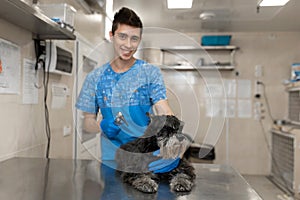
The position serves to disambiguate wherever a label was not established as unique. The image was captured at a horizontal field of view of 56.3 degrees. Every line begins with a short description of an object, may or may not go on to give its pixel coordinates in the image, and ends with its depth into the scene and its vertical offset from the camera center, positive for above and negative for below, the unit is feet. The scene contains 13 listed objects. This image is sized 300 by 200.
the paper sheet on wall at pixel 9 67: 4.73 +0.53
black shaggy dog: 3.14 -0.69
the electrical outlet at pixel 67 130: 7.69 -0.90
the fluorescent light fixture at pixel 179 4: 9.30 +3.32
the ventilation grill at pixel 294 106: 12.61 -0.17
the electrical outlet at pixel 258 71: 14.44 +1.58
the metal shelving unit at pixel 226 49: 13.92 +2.59
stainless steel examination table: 3.11 -1.08
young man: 3.72 +0.13
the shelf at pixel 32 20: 4.00 +1.31
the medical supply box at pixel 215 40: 13.99 +3.04
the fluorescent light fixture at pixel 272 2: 9.50 +3.44
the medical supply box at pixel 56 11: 5.68 +1.78
